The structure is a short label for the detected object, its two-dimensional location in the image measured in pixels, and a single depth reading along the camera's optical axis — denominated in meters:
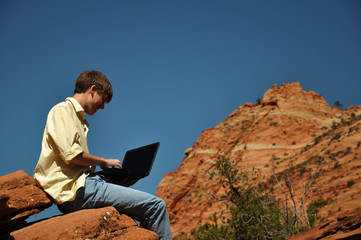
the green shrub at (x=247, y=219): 12.79
